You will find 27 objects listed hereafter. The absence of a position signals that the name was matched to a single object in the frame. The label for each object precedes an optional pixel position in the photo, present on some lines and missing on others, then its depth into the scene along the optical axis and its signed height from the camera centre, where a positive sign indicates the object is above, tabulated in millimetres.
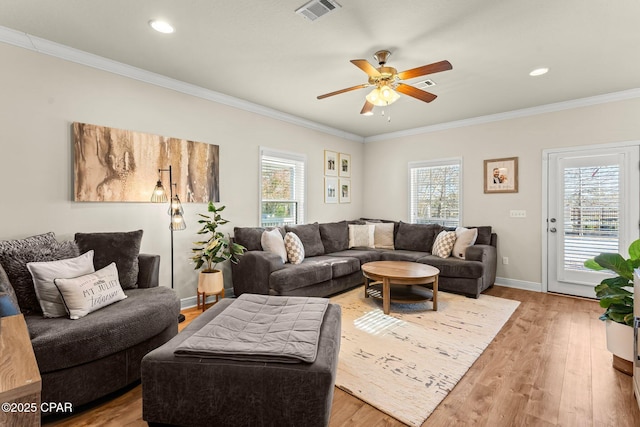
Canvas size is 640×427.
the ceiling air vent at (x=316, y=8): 2119 +1418
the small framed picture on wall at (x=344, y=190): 5828 +403
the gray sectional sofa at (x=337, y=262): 3582 -647
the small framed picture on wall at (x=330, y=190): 5520 +394
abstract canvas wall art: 2875 +489
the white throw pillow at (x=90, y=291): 2041 -551
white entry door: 3768 +14
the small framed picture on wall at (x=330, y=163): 5512 +874
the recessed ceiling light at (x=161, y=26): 2363 +1429
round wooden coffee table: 3375 -732
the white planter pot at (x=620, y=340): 2178 -908
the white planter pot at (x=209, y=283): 3408 -777
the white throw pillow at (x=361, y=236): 5258 -408
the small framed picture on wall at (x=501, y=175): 4578 +550
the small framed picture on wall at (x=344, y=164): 5836 +896
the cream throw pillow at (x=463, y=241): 4350 -407
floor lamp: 3289 +111
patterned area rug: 1994 -1138
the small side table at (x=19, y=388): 776 -441
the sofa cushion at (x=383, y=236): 5262 -408
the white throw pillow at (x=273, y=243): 3863 -397
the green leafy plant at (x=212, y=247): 3502 -405
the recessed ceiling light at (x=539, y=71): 3150 +1439
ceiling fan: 2567 +1142
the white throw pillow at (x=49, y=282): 2066 -471
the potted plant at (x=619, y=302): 2189 -648
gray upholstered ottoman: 1454 -852
